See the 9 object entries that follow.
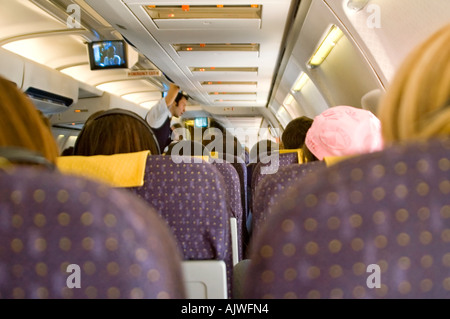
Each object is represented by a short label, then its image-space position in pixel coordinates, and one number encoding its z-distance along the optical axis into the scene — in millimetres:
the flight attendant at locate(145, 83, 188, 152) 4871
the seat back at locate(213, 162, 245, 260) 2641
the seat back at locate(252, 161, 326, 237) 1762
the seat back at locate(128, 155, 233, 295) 1789
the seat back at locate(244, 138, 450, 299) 585
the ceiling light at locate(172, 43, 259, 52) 7004
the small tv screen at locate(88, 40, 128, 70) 6094
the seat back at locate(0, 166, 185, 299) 591
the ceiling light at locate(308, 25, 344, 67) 5484
